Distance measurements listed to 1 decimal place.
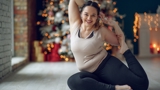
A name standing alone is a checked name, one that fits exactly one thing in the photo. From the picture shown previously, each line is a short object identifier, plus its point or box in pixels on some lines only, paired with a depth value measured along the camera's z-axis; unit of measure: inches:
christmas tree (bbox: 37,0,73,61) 199.8
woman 77.4
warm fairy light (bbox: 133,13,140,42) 244.6
